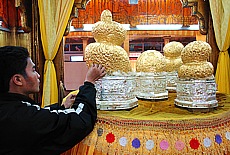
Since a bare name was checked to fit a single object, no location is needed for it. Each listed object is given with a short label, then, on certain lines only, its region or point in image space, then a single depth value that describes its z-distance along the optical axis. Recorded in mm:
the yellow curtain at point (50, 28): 2461
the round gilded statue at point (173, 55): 1715
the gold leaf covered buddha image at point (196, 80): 1043
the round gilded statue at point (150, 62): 1284
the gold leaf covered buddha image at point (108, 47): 1038
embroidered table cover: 862
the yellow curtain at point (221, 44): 2367
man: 750
